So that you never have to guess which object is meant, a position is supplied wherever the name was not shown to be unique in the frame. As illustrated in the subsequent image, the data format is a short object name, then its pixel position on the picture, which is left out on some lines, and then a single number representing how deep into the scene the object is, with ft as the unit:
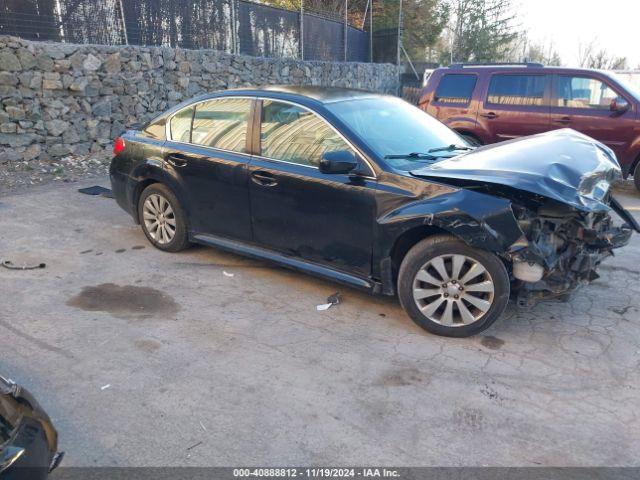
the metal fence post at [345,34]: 62.27
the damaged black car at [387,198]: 12.13
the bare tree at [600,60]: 101.77
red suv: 26.27
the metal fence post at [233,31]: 44.14
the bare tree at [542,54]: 122.83
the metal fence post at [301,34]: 52.75
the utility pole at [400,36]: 71.77
